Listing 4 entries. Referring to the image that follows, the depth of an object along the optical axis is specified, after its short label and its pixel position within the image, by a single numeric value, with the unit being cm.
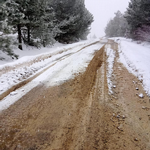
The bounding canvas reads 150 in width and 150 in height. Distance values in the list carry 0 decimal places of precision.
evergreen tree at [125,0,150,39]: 1422
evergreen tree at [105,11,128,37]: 5121
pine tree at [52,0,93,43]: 1548
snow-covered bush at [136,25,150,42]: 1446
